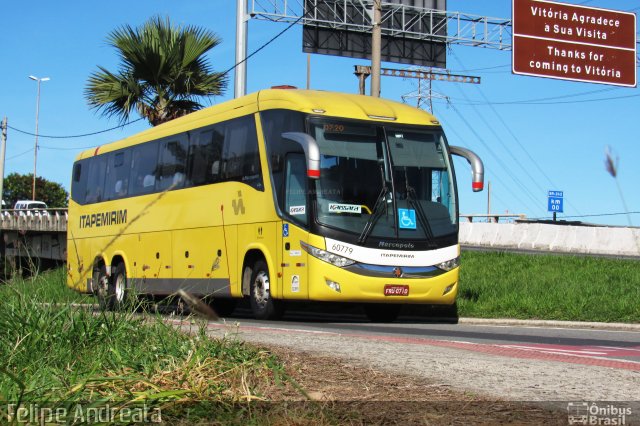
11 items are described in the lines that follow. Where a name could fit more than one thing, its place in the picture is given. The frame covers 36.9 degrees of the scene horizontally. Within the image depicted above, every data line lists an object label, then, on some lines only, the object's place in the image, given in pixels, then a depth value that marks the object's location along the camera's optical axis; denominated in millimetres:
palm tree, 28156
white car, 74188
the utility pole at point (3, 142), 57250
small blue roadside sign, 50375
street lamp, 75062
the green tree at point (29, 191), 101062
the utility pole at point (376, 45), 22562
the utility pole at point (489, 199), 86619
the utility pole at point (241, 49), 27047
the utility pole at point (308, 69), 60250
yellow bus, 15047
